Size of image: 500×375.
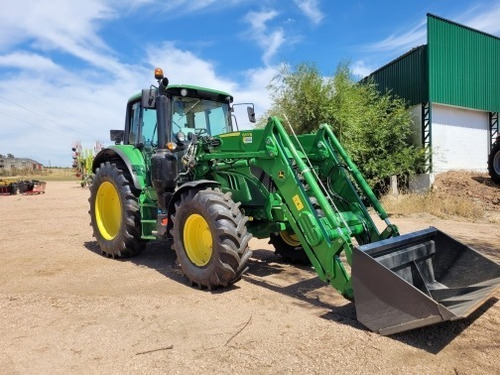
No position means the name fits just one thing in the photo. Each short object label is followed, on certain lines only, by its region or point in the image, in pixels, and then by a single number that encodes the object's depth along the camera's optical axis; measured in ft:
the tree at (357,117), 44.91
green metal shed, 49.55
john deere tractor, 11.45
